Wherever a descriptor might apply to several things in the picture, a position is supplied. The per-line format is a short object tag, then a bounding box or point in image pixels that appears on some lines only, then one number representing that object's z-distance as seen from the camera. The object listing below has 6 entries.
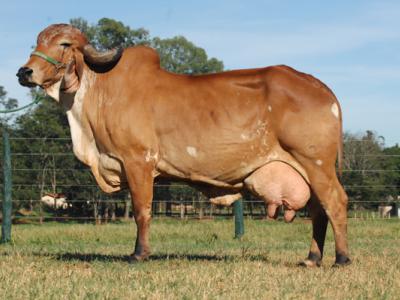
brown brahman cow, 8.33
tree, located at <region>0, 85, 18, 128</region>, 57.42
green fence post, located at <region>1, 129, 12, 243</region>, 14.14
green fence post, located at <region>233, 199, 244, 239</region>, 14.50
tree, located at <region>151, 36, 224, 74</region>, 65.50
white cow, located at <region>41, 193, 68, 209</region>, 47.59
